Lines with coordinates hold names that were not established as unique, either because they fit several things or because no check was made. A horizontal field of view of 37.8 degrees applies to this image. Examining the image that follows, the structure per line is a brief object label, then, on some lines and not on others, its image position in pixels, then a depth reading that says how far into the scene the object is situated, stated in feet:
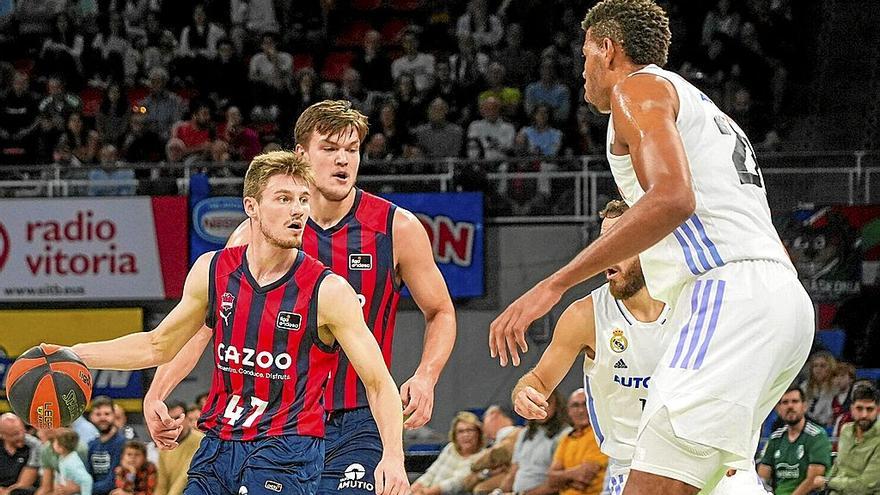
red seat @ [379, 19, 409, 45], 56.85
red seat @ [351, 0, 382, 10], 58.29
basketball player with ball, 15.20
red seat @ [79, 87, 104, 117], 54.34
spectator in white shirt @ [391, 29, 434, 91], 51.90
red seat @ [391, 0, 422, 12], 58.08
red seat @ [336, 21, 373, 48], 57.57
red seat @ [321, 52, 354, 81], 55.36
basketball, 16.14
